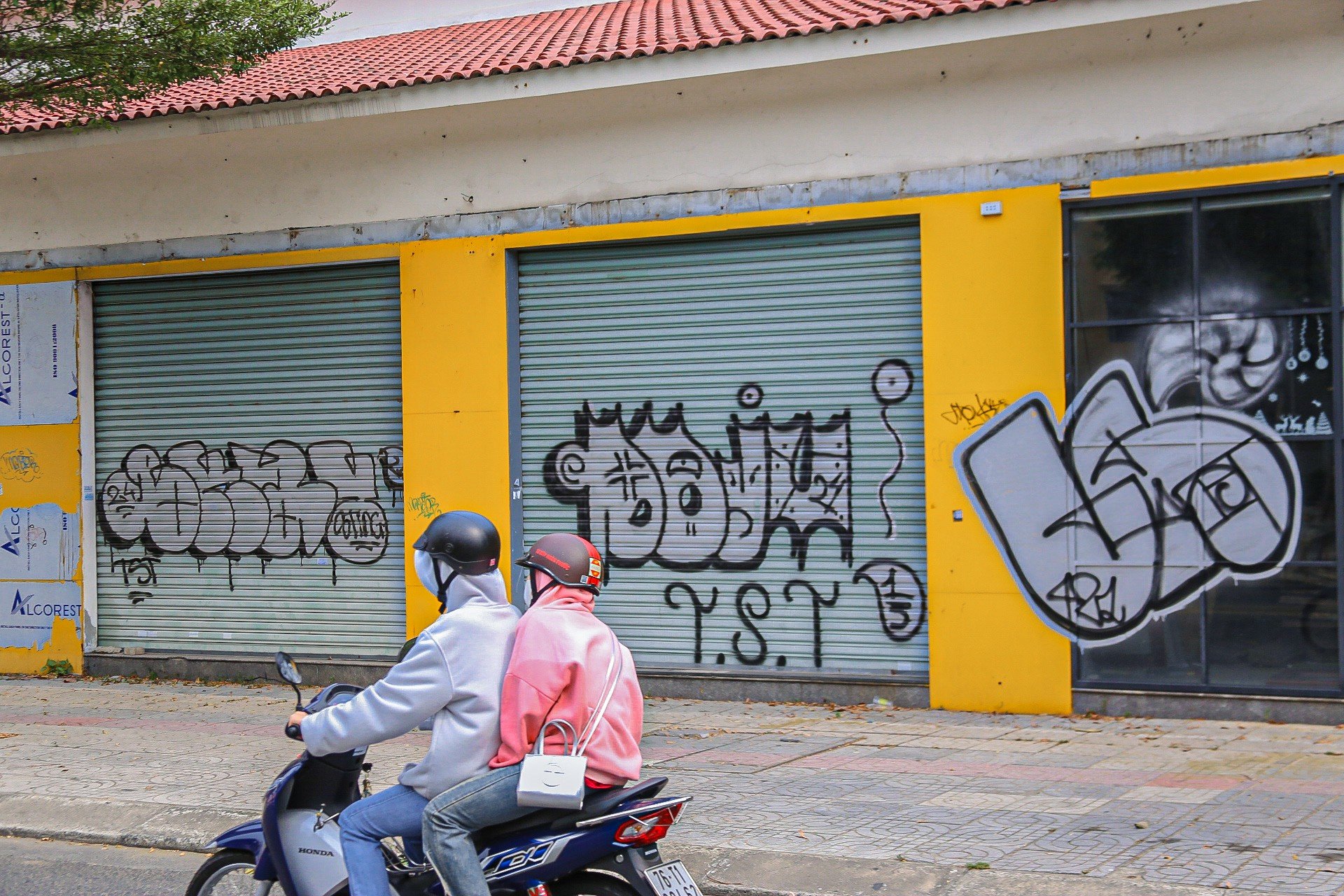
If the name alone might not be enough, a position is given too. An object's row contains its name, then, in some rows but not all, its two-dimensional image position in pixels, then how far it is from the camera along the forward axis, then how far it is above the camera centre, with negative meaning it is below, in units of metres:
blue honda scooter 3.68 -1.17
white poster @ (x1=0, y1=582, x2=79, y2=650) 12.16 -1.38
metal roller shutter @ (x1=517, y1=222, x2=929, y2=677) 10.02 +0.17
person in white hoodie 3.84 -0.75
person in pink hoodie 3.74 -0.79
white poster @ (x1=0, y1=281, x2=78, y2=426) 12.18 +1.07
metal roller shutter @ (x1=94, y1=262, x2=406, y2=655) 11.48 +0.02
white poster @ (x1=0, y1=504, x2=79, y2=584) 12.20 -0.75
